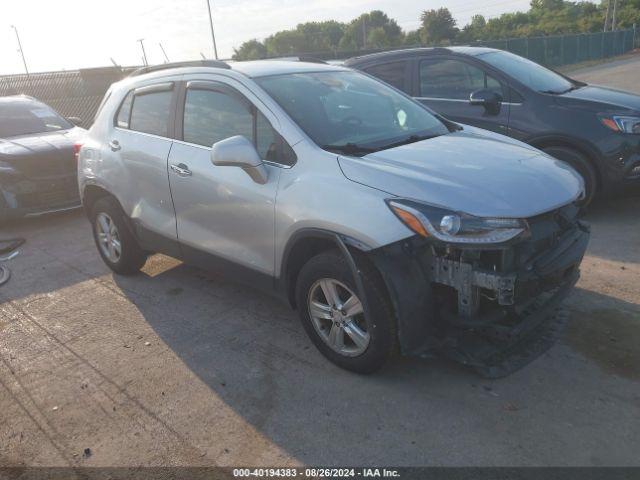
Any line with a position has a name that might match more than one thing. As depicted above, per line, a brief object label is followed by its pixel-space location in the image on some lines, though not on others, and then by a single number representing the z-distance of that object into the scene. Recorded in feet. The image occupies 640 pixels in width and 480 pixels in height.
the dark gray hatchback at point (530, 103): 18.08
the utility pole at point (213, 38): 113.22
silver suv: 9.57
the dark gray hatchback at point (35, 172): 23.29
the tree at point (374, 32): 300.81
